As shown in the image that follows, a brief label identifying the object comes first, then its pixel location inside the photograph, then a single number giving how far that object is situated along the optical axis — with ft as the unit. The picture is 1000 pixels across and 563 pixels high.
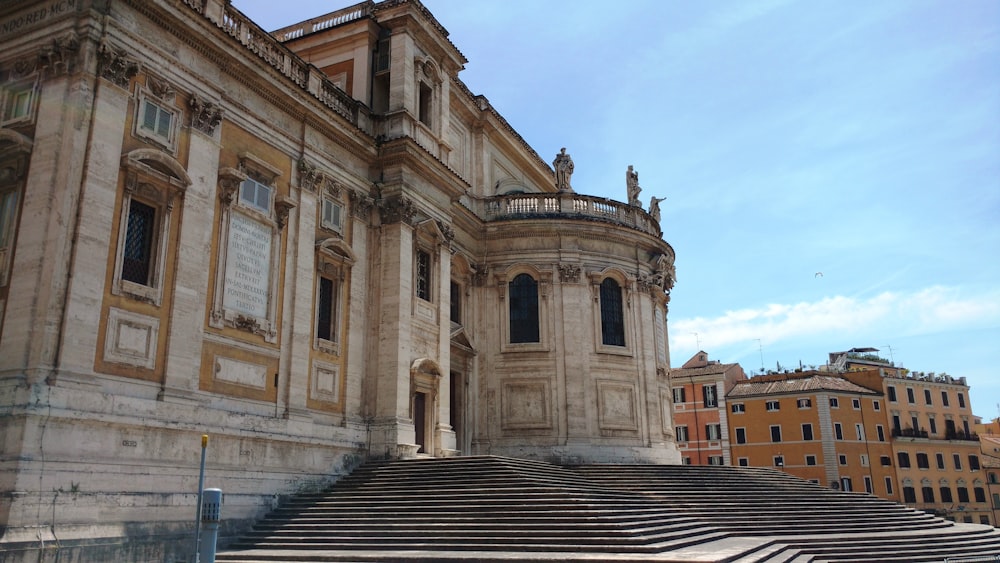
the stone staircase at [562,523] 42.22
